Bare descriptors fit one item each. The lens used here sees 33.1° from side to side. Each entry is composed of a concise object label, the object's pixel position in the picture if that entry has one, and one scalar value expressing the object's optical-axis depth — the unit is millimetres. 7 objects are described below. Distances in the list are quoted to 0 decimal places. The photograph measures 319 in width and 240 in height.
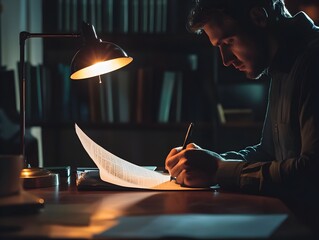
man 1227
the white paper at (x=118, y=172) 1312
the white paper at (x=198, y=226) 792
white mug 980
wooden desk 829
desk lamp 1355
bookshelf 2525
